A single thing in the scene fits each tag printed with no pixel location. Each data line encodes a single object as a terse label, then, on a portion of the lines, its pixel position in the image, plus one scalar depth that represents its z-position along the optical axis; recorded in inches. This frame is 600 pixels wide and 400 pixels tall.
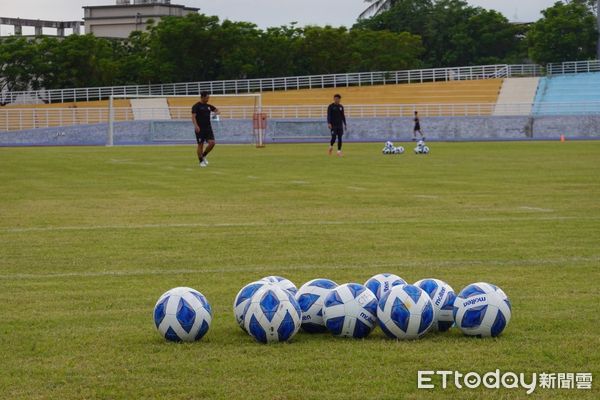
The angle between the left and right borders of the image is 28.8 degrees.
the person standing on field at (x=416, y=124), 2139.5
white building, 4963.1
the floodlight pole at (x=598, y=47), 3184.3
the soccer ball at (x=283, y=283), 315.3
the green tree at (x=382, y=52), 3681.1
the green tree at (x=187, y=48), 3611.7
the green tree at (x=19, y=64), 3499.0
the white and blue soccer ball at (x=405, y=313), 291.3
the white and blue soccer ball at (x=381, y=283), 313.0
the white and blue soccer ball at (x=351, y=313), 297.9
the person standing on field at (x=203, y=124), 1219.2
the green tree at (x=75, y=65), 3548.2
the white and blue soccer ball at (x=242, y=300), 303.0
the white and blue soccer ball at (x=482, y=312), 296.5
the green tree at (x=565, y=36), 3531.3
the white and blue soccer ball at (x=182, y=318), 297.3
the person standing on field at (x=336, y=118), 1457.9
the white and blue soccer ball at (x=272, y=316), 291.4
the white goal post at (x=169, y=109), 2815.0
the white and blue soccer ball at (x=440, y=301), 303.7
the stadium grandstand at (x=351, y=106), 2549.2
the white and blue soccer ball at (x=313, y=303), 306.0
